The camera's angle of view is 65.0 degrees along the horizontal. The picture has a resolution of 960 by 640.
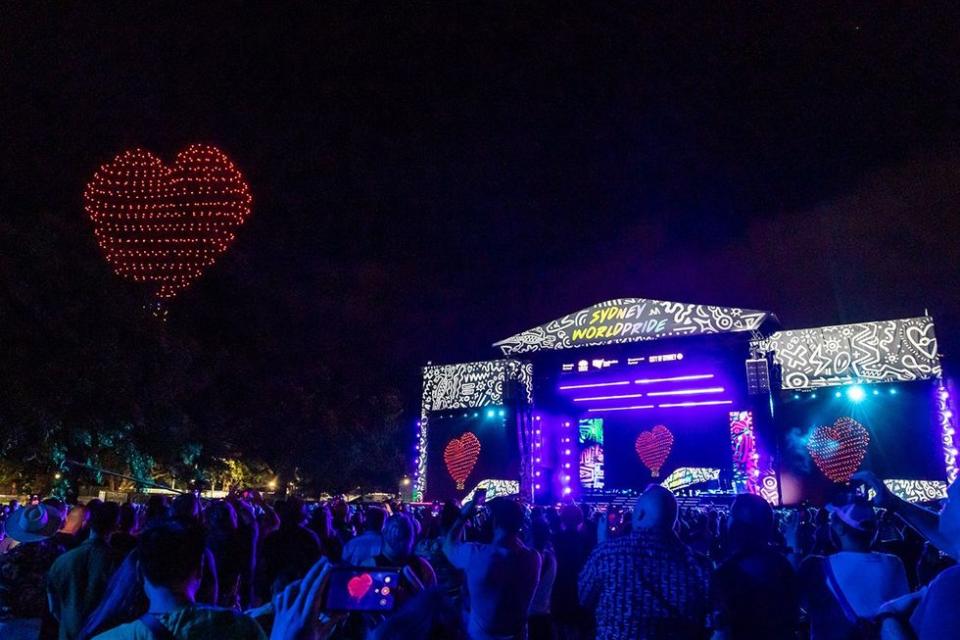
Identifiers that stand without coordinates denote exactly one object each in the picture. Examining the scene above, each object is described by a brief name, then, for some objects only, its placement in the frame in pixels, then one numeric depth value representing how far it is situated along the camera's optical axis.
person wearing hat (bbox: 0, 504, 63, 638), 4.56
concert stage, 20.38
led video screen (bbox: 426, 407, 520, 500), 25.54
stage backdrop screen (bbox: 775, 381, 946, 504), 19.97
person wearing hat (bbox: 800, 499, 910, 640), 3.65
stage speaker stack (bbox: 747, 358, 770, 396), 20.70
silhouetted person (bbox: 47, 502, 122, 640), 4.16
